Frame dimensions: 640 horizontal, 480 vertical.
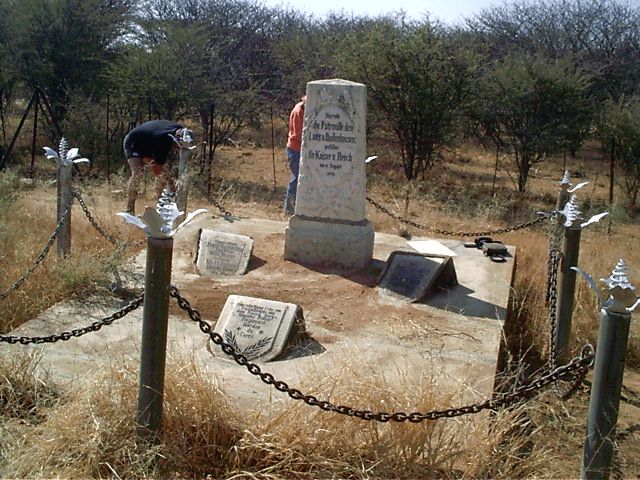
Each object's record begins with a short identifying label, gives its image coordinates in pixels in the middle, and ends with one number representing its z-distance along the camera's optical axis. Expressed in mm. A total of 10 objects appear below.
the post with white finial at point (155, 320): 3422
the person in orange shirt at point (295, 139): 8883
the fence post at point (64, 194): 6184
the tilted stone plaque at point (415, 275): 6387
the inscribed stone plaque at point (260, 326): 4996
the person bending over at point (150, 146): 8578
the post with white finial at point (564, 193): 6297
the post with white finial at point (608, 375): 3113
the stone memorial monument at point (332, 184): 6875
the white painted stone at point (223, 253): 6934
